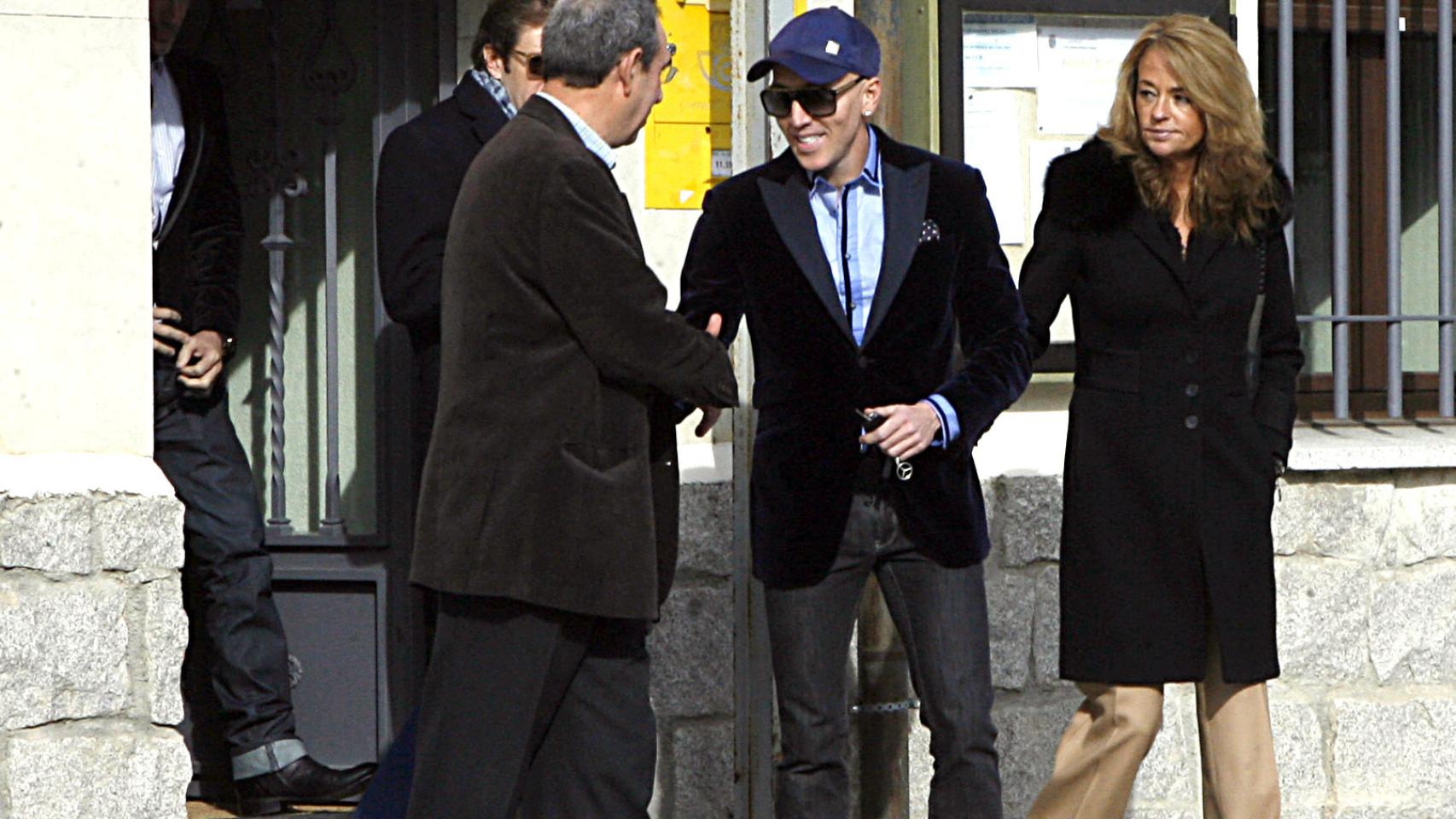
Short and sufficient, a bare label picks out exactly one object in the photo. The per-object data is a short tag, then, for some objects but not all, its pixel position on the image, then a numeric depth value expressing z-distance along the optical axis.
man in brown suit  7.83
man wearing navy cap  9.12
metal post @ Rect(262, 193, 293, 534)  12.40
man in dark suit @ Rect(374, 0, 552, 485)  9.75
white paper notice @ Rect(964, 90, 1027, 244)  11.95
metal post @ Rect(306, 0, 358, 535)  12.45
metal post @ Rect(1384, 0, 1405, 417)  12.83
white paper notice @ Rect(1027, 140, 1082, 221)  12.05
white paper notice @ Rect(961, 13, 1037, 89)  11.91
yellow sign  11.78
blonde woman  9.63
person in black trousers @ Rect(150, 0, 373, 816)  11.27
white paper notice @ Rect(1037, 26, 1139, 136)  12.05
